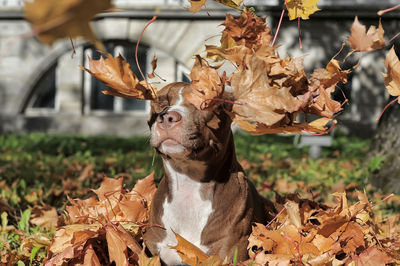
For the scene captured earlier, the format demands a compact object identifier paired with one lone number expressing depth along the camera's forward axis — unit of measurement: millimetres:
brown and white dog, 1640
